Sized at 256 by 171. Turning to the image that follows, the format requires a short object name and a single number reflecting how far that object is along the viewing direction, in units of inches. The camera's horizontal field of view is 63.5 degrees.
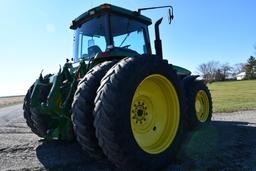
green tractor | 96.7
